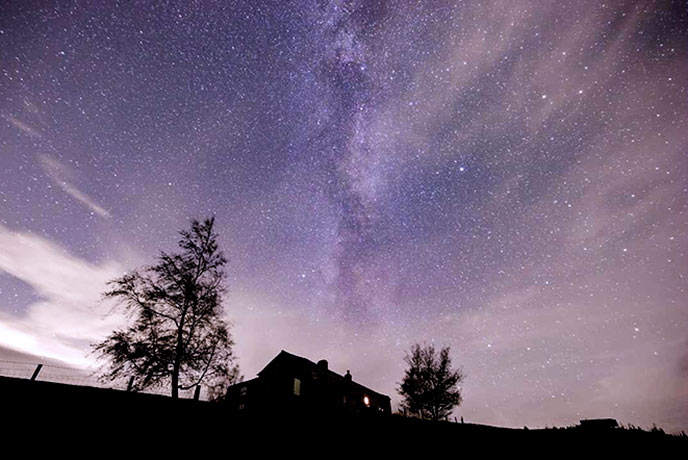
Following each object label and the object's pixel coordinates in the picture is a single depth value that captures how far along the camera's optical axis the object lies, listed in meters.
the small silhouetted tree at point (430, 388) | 42.06
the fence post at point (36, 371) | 12.86
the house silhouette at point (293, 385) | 32.44
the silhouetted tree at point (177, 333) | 19.39
